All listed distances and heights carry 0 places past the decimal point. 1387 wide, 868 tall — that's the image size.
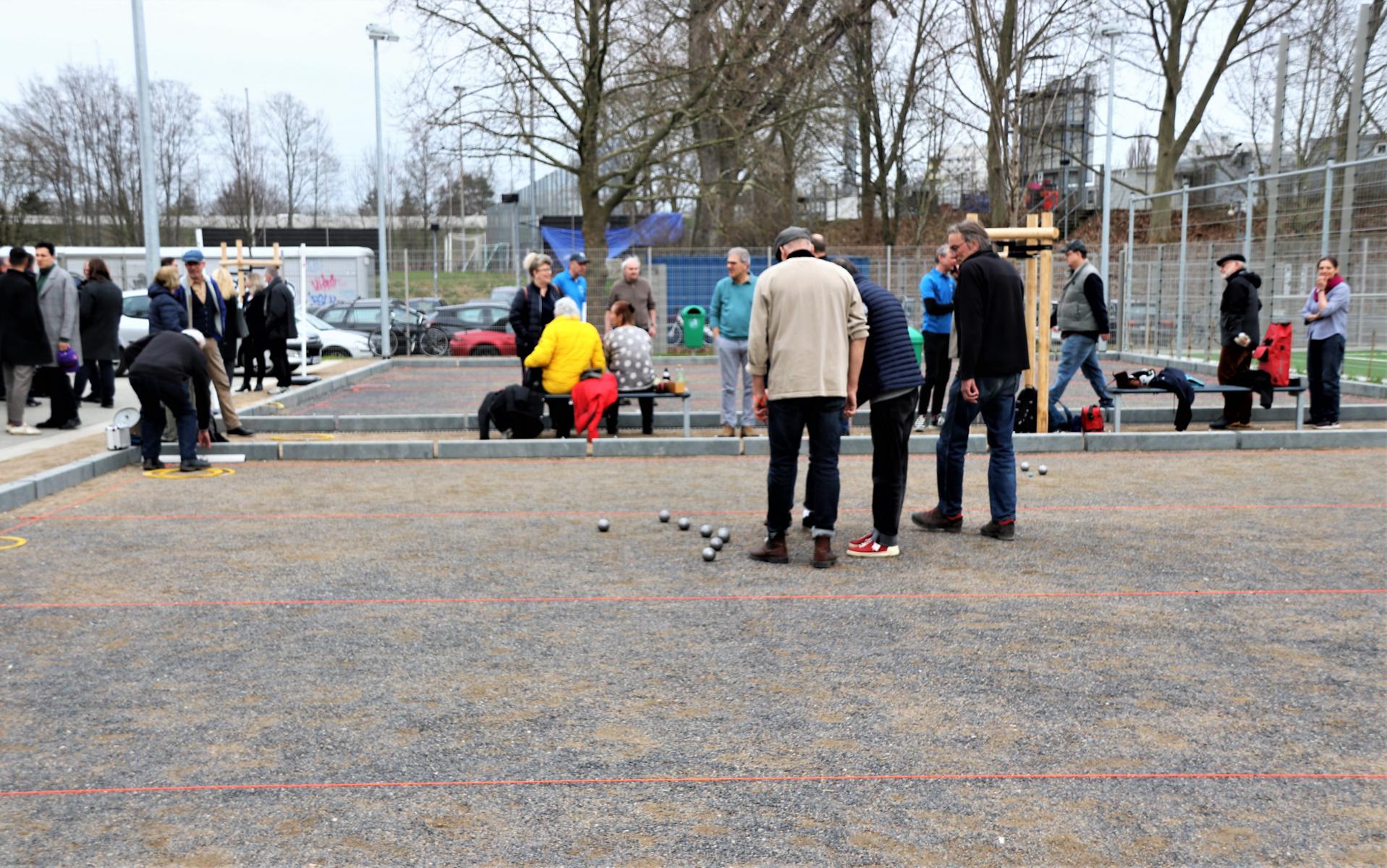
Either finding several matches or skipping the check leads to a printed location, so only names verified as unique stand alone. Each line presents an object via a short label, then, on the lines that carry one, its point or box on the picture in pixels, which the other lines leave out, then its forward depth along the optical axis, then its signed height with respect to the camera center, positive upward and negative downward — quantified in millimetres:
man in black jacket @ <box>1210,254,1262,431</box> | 12602 +15
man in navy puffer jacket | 7203 -416
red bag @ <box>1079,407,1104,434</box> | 12047 -886
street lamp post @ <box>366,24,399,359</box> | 25406 +3006
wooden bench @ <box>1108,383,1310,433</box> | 12055 -644
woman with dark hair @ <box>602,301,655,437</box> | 12141 -220
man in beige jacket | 6859 -172
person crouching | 10148 -394
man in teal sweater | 11648 +180
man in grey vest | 12055 +126
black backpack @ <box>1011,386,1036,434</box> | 12117 -779
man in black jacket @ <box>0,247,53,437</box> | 12273 +152
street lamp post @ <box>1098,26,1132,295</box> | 27406 +4073
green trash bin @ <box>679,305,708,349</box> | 27094 +209
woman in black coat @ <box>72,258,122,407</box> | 14547 +230
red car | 26391 +117
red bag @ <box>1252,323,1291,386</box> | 12750 -244
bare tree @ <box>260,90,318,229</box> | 56344 +8456
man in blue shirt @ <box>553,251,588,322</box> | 13023 +620
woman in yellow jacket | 11672 -153
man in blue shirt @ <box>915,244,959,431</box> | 12266 +39
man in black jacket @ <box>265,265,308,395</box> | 16656 +231
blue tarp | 29359 +2561
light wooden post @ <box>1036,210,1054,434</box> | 11352 -12
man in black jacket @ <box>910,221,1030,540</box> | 7434 -146
